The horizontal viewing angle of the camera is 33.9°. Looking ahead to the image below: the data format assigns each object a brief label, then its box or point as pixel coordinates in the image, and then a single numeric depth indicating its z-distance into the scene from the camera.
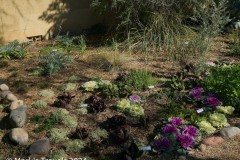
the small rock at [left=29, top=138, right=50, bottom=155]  4.52
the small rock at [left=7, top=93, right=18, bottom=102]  5.69
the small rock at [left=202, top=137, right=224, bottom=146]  4.61
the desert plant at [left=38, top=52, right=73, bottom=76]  6.62
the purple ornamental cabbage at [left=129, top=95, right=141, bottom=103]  5.55
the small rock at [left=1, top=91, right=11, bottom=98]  5.80
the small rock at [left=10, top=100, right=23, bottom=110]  5.37
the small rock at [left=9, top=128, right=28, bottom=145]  4.68
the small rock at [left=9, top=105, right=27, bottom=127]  4.98
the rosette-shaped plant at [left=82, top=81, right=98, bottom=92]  6.00
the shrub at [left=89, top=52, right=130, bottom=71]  6.82
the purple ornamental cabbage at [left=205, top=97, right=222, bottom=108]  5.34
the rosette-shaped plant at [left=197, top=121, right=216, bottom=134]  4.84
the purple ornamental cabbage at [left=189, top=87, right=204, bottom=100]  5.54
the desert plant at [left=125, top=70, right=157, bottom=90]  6.01
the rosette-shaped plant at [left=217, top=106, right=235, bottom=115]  5.22
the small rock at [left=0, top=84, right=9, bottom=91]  6.06
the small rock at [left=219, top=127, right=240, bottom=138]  4.75
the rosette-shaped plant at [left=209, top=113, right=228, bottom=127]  4.96
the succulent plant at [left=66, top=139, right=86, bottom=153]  4.57
